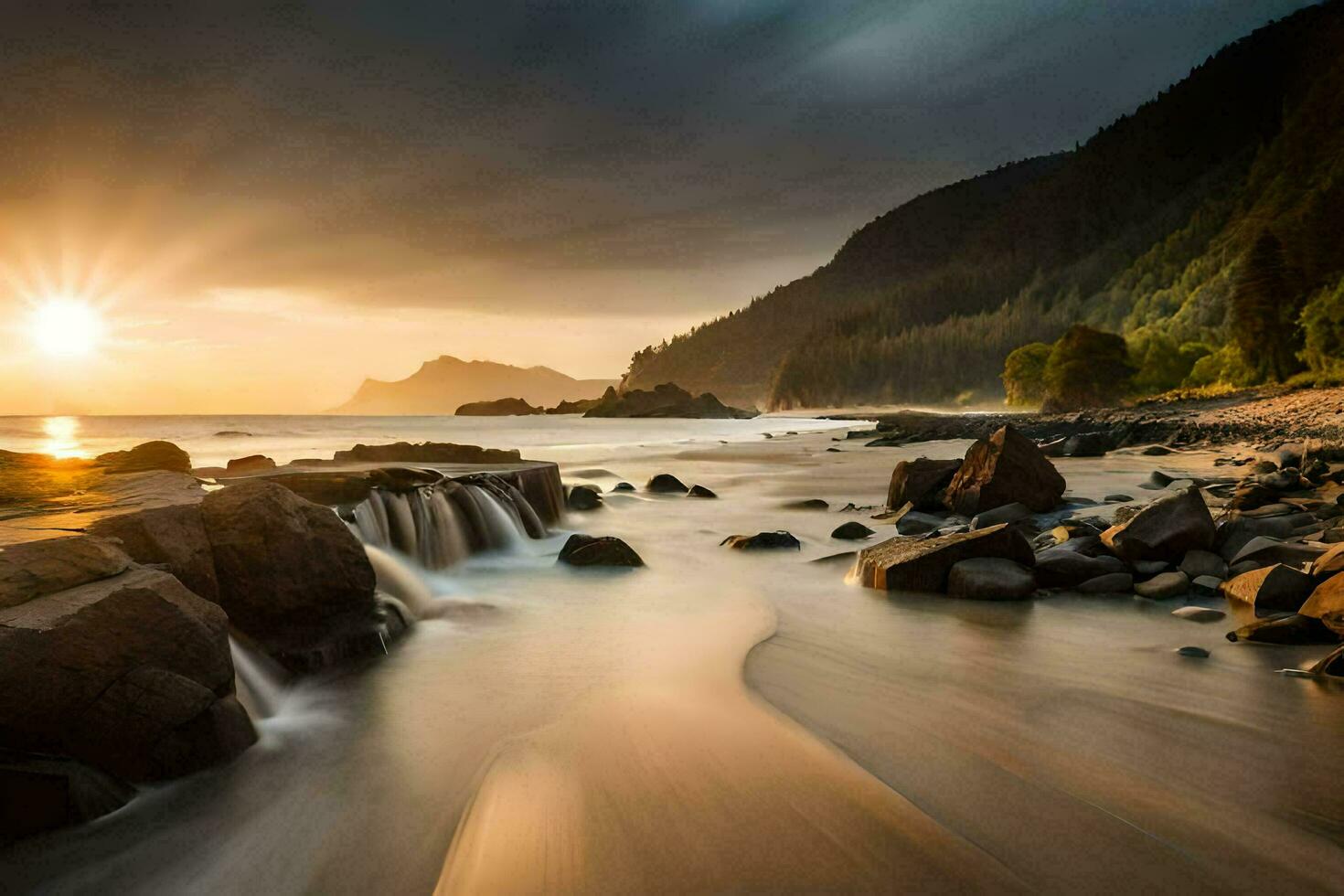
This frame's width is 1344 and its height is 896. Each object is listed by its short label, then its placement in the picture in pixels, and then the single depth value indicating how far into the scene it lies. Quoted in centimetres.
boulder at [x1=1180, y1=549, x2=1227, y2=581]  781
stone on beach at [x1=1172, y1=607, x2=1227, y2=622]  677
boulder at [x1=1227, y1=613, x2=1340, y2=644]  587
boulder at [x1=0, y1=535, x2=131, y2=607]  411
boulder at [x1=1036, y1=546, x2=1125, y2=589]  805
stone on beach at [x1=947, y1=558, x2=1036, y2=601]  781
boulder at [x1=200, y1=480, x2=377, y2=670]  632
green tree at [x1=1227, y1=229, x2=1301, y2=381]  5475
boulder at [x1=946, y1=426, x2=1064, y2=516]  1182
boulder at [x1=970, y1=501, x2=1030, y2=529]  1042
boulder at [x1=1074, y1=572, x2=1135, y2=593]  789
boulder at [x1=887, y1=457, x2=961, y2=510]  1315
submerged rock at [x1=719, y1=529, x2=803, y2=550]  1184
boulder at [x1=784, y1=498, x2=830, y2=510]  1658
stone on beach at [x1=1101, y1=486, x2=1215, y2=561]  809
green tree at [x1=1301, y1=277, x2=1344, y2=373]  4522
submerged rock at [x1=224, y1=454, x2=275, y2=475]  1503
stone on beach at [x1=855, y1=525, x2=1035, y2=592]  824
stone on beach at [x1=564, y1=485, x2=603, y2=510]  1770
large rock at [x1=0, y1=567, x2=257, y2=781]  375
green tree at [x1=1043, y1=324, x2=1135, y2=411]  7675
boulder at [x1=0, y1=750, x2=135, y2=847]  362
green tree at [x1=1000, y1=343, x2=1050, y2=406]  9769
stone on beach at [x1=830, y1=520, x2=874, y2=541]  1217
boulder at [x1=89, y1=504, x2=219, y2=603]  551
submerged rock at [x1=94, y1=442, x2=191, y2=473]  1217
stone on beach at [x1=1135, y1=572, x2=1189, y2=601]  756
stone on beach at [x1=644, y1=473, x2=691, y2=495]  2086
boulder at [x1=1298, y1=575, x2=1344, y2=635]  571
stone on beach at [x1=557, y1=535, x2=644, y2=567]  1094
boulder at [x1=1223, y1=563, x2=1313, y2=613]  658
